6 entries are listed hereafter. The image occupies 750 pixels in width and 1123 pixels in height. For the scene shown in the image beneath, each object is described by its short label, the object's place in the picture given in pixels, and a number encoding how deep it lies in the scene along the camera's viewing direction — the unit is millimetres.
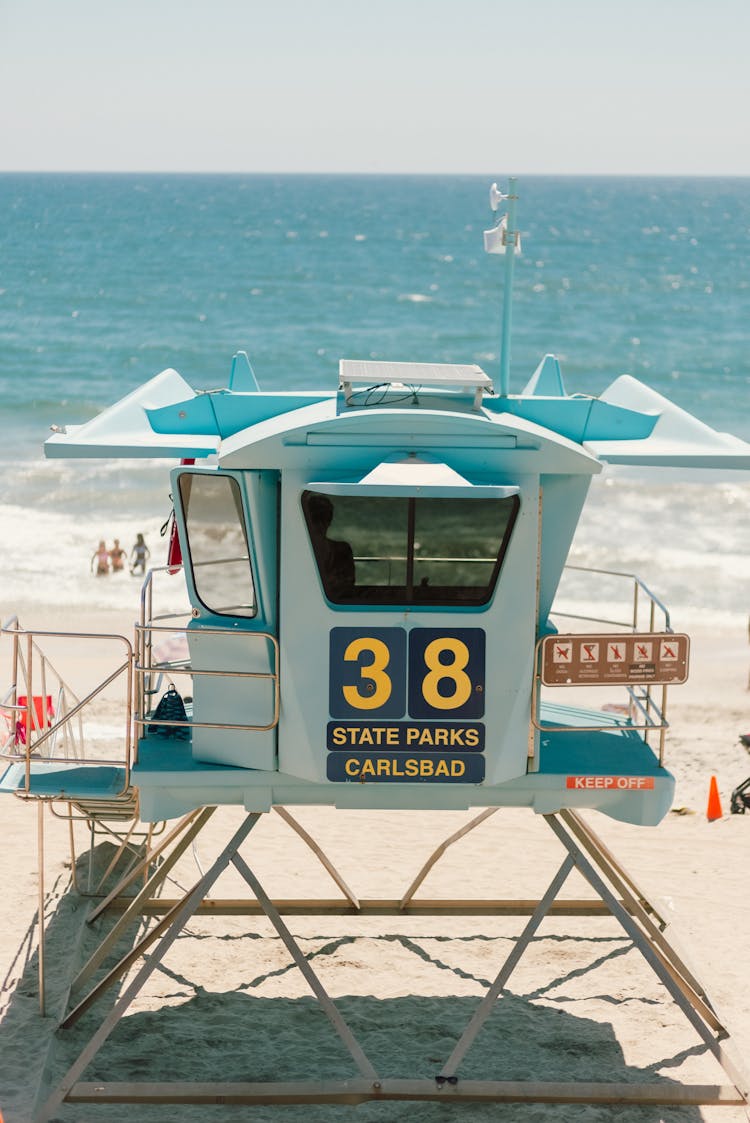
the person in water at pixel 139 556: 33094
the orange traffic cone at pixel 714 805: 17844
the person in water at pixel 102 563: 32750
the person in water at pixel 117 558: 33156
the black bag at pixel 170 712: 11820
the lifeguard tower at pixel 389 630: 10344
